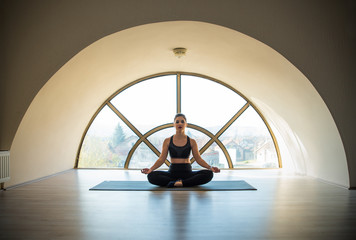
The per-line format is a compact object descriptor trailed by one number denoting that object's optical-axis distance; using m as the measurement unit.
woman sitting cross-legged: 5.06
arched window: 8.10
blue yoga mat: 4.86
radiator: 4.52
